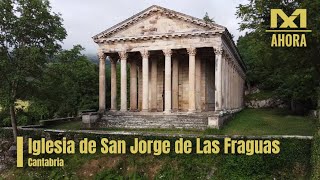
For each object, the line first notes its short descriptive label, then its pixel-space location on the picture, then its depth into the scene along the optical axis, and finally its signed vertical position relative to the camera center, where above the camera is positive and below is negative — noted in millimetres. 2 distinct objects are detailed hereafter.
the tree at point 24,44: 17290 +3519
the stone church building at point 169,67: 23388 +2643
